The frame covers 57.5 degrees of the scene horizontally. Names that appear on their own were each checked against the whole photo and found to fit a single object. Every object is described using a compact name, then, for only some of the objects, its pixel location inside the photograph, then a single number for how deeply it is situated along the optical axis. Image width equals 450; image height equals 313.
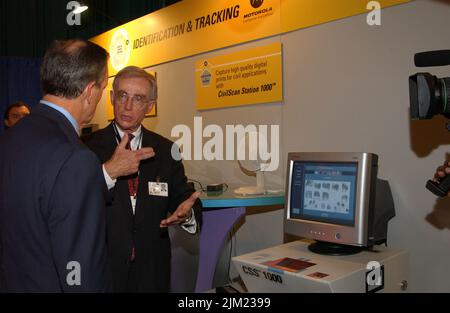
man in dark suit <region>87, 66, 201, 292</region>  1.86
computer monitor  1.83
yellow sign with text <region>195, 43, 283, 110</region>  3.07
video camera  1.44
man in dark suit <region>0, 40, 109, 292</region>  1.13
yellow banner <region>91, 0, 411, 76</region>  2.77
